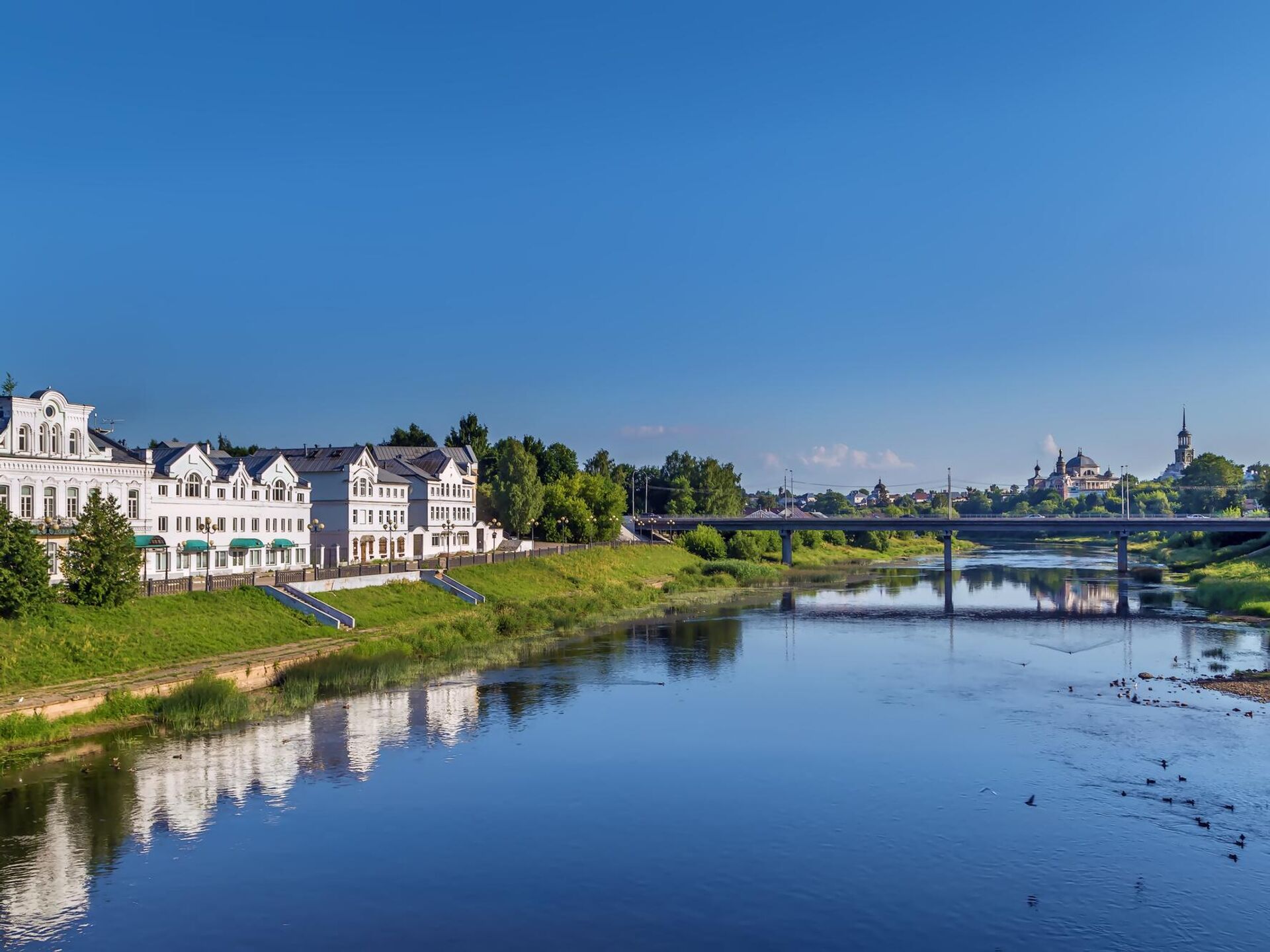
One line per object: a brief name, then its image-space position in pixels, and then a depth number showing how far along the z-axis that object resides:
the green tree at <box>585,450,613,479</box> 153.12
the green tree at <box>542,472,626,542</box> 107.00
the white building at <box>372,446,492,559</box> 88.69
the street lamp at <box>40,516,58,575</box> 48.75
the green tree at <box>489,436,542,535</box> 100.88
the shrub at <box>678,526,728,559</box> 123.50
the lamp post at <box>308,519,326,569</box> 75.12
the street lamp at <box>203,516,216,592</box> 50.31
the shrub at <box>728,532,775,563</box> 127.56
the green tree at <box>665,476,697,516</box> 150.12
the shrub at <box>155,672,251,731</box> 36.78
